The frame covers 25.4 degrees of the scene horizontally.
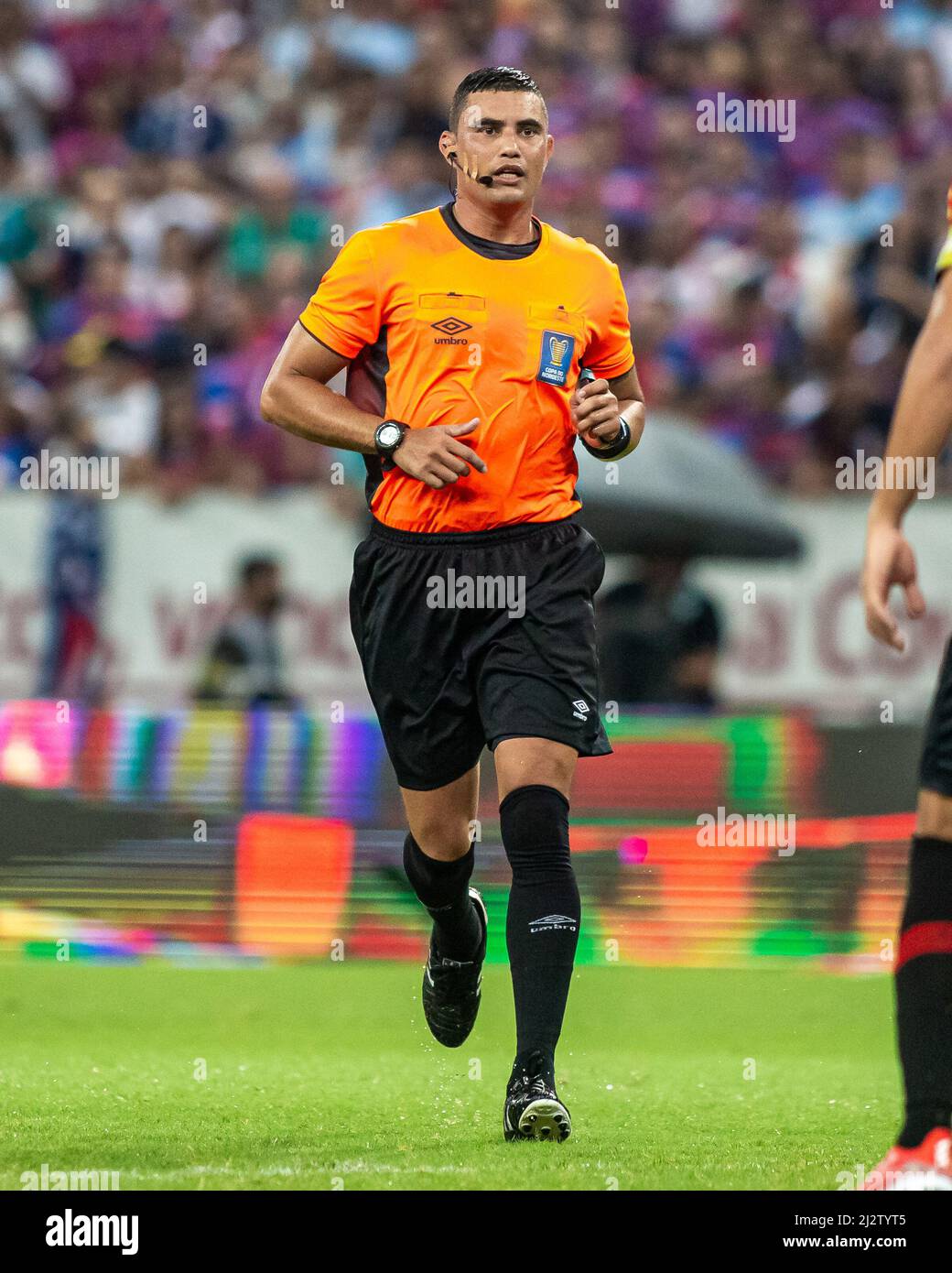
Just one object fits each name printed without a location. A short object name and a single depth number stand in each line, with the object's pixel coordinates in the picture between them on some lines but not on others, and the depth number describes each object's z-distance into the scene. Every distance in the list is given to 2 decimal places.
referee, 5.34
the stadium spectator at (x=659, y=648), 12.02
